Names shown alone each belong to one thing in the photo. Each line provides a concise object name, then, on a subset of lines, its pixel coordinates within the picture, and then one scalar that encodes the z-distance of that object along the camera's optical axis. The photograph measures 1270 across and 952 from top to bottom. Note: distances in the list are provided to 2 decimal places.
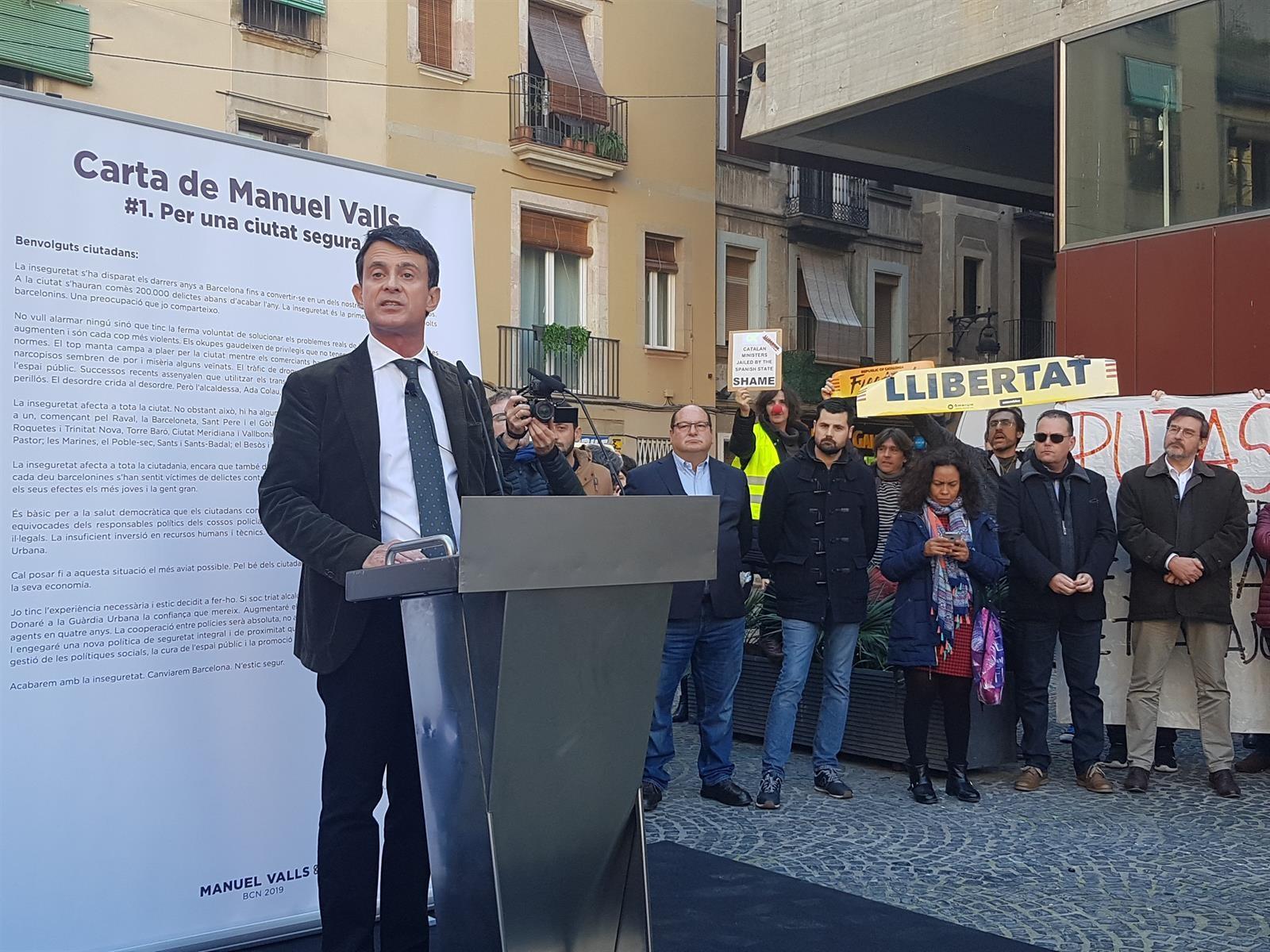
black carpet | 4.27
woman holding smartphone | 6.70
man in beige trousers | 6.88
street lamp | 26.77
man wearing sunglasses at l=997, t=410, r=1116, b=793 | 6.98
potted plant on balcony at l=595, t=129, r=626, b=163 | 22.91
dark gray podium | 2.63
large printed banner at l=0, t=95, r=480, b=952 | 3.62
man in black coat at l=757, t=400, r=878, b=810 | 6.70
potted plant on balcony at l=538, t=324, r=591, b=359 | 22.17
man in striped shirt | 7.75
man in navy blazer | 6.50
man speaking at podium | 3.23
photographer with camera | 3.30
